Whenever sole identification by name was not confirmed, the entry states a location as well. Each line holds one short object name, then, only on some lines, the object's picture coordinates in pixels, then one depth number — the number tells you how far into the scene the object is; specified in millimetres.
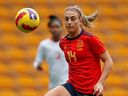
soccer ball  17678
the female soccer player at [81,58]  16564
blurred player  21634
